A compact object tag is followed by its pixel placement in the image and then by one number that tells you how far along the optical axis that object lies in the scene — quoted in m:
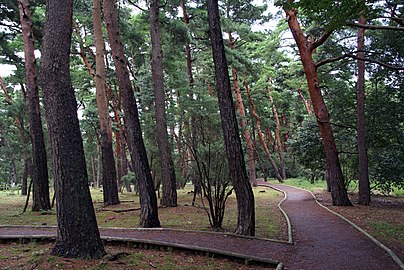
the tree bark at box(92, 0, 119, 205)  13.53
